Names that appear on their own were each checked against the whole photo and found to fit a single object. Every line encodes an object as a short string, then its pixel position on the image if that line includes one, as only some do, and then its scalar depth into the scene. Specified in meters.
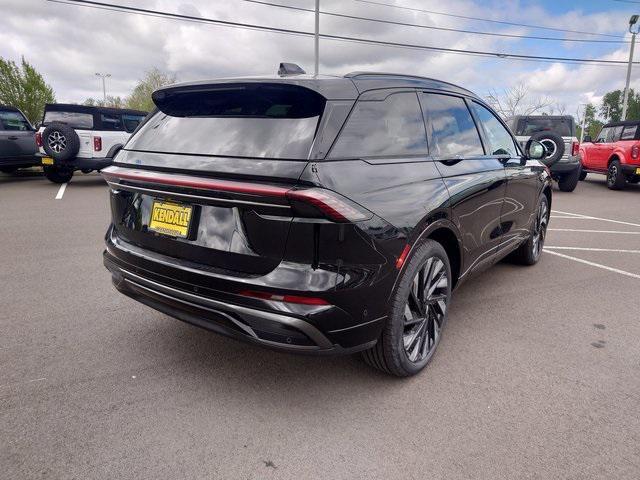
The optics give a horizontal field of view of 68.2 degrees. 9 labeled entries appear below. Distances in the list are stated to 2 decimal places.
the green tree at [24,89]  24.72
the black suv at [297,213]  2.11
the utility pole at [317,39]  19.30
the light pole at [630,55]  26.33
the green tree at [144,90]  46.28
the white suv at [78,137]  10.41
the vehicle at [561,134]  11.80
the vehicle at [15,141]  11.16
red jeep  12.28
